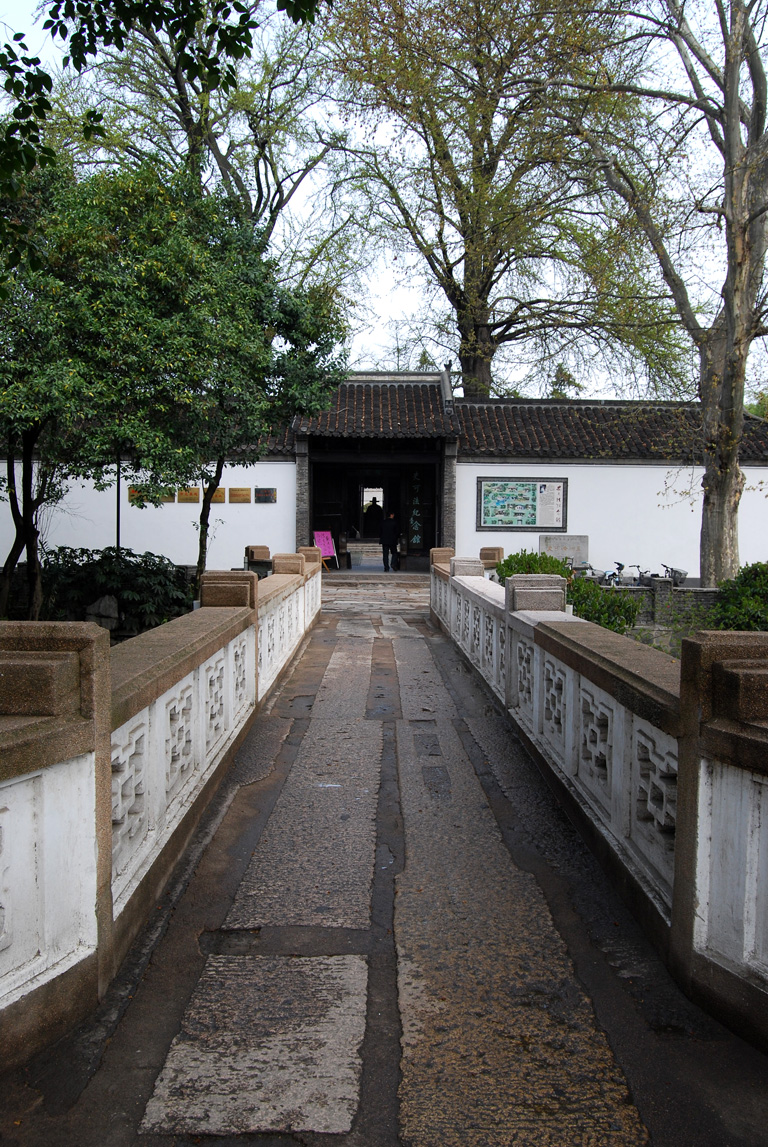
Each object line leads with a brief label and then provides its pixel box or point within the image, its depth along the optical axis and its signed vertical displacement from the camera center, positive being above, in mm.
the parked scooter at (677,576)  15477 -848
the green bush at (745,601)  7586 -654
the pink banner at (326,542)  20122 -329
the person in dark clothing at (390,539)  20672 -247
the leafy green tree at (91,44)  5270 +3147
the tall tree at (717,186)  12130 +5198
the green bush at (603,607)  7832 -711
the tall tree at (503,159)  12023 +6863
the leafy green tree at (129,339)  9055 +2105
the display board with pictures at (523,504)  20438 +627
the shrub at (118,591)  12039 -941
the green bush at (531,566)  10289 -439
